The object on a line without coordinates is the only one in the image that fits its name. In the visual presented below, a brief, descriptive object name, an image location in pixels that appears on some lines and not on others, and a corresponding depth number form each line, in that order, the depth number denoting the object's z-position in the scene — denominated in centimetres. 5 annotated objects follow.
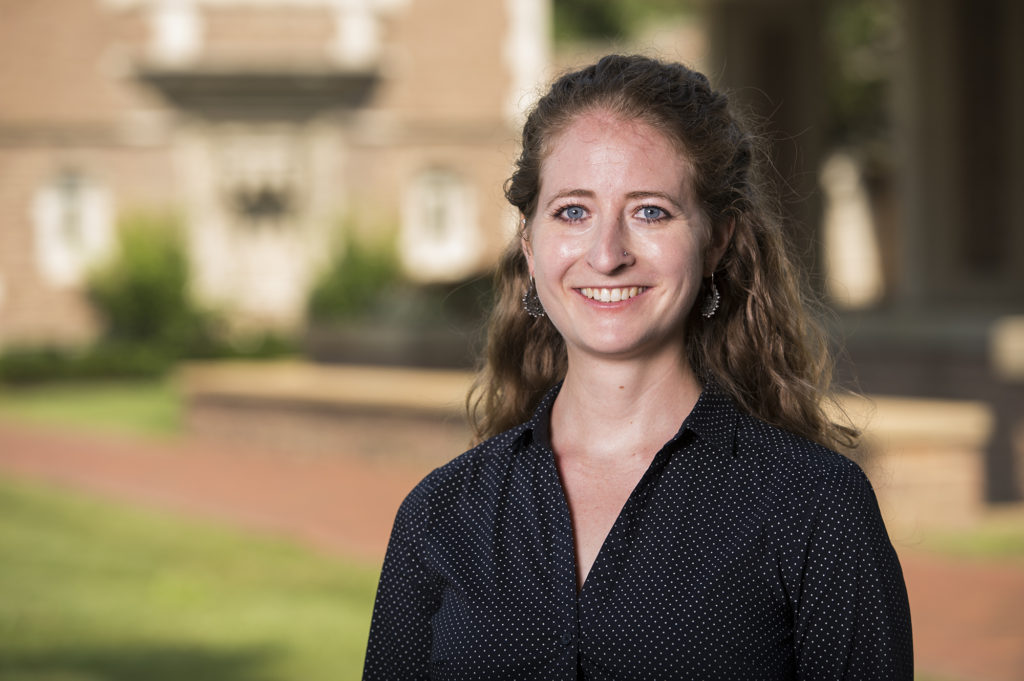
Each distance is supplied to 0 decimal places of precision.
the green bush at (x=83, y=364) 2112
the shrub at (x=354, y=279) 2395
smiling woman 207
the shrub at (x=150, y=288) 2431
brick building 2527
